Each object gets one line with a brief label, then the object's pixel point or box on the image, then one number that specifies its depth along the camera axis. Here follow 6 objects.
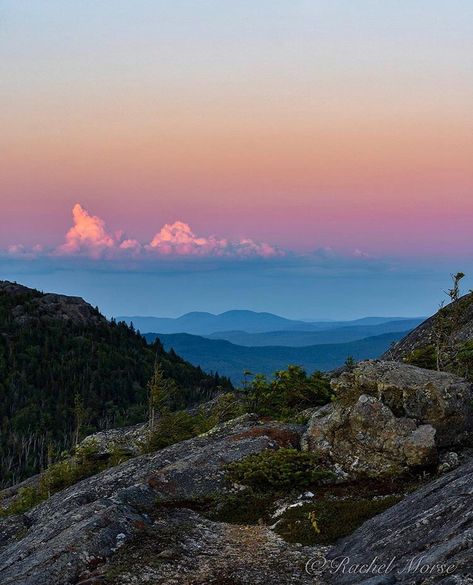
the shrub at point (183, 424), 31.42
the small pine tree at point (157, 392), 38.12
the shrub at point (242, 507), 18.97
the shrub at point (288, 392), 30.03
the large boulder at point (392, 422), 21.33
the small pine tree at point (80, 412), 57.61
